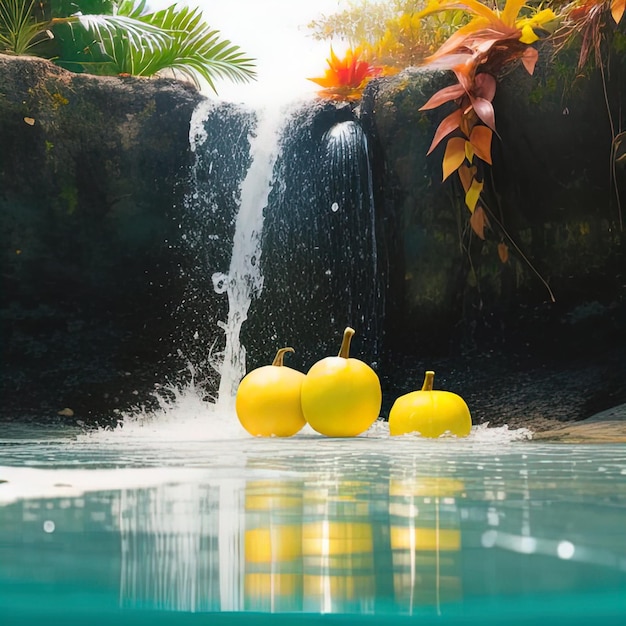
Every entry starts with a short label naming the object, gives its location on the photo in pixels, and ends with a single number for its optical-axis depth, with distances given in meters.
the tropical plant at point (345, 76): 6.14
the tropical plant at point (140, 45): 10.23
